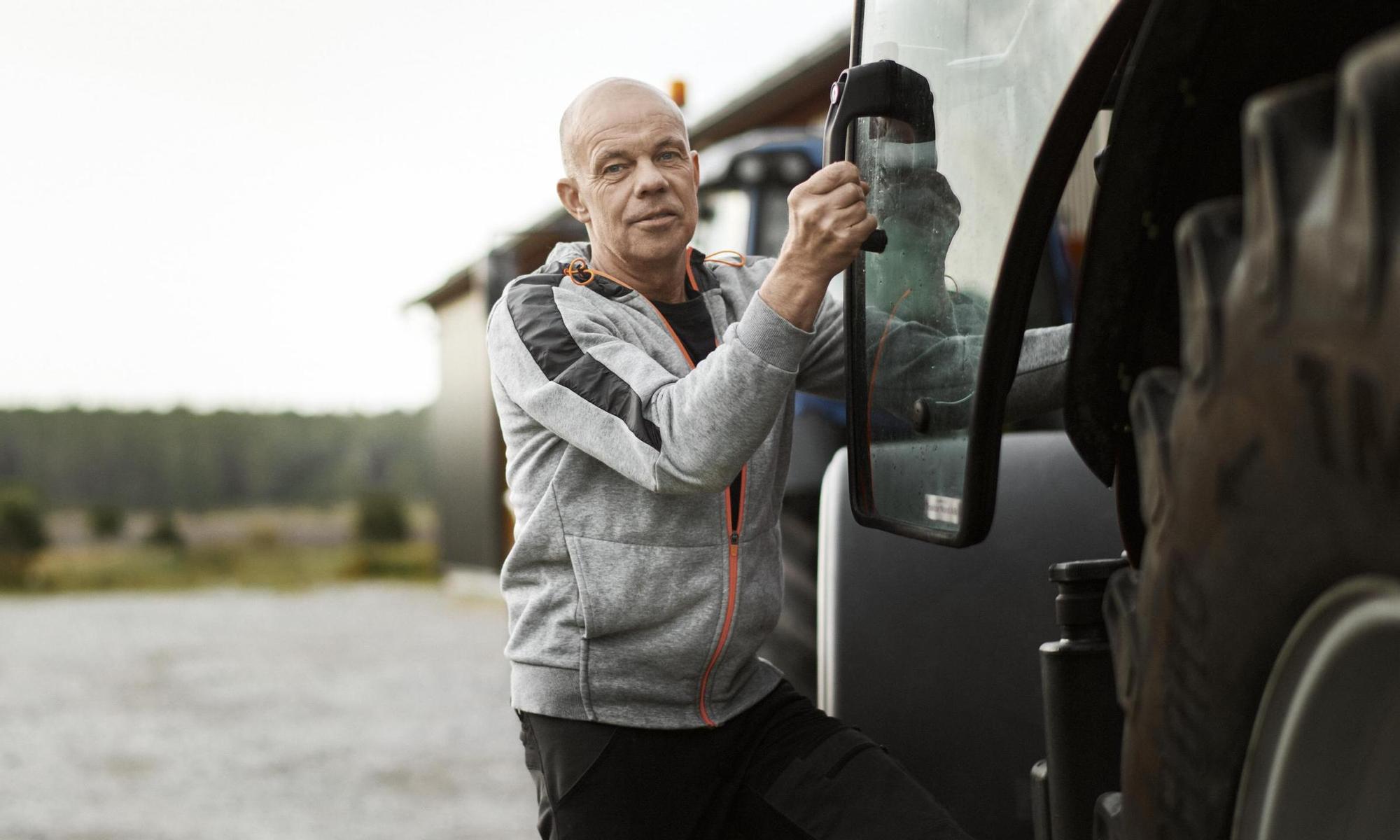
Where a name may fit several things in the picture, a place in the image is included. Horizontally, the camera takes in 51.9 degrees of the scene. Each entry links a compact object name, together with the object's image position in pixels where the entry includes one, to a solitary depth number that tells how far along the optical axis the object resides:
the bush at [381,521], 27.78
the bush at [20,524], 26.00
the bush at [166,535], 26.98
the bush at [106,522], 27.91
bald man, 2.01
